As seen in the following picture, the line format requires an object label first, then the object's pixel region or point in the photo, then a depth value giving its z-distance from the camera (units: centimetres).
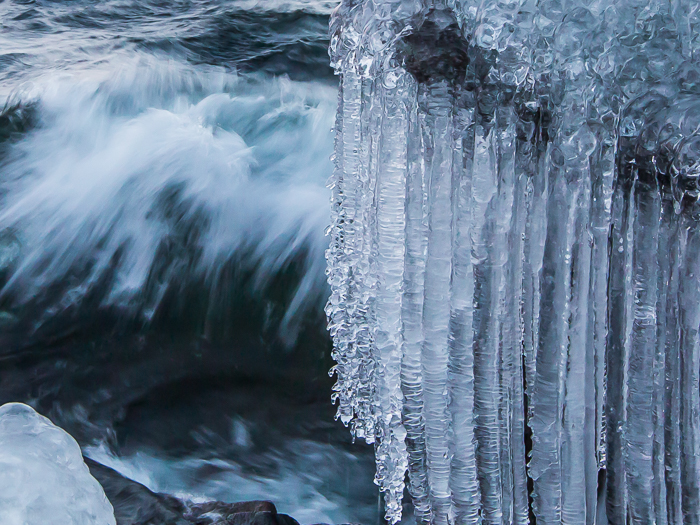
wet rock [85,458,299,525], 296
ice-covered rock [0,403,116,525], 268
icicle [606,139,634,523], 251
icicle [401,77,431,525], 261
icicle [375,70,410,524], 260
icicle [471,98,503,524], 255
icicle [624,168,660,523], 249
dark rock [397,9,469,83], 256
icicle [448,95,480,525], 257
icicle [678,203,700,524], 248
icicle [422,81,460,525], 257
